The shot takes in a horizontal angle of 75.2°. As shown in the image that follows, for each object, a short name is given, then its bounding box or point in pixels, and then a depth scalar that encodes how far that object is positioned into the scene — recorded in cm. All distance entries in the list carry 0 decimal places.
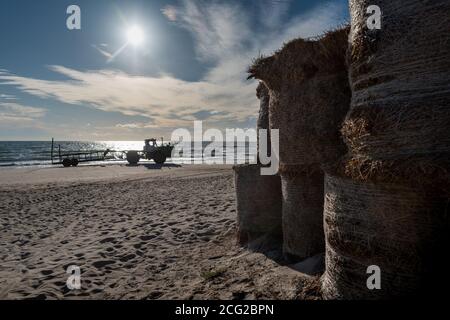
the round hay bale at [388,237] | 221
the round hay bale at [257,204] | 531
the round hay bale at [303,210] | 393
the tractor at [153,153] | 3136
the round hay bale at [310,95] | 358
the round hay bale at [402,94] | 203
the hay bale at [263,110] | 538
